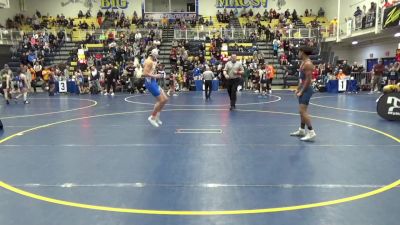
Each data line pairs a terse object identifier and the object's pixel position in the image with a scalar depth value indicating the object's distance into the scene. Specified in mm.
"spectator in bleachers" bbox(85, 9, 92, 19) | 34188
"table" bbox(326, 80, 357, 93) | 19453
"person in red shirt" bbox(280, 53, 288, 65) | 24875
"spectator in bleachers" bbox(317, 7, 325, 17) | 34281
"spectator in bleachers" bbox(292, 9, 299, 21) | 32875
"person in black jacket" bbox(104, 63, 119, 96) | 19234
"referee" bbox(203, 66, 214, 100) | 15883
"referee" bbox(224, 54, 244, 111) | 11688
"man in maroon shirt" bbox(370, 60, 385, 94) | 19547
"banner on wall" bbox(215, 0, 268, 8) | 35031
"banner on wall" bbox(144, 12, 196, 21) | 33438
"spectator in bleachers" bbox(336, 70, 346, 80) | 19470
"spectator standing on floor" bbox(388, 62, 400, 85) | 18359
